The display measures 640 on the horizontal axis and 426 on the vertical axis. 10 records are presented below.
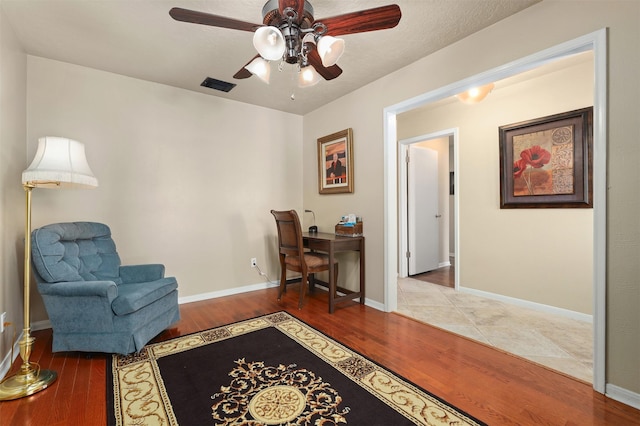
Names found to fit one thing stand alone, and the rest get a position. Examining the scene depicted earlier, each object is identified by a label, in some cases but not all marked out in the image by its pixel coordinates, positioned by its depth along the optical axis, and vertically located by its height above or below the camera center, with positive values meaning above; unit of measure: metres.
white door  4.65 -0.06
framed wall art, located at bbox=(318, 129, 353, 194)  3.51 +0.57
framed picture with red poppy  2.81 +0.46
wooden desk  3.04 -0.44
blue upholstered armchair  2.04 -0.68
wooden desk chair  3.13 -0.54
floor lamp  1.76 +0.19
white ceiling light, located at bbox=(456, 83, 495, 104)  2.78 +1.09
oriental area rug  1.51 -1.08
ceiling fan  1.50 +1.00
